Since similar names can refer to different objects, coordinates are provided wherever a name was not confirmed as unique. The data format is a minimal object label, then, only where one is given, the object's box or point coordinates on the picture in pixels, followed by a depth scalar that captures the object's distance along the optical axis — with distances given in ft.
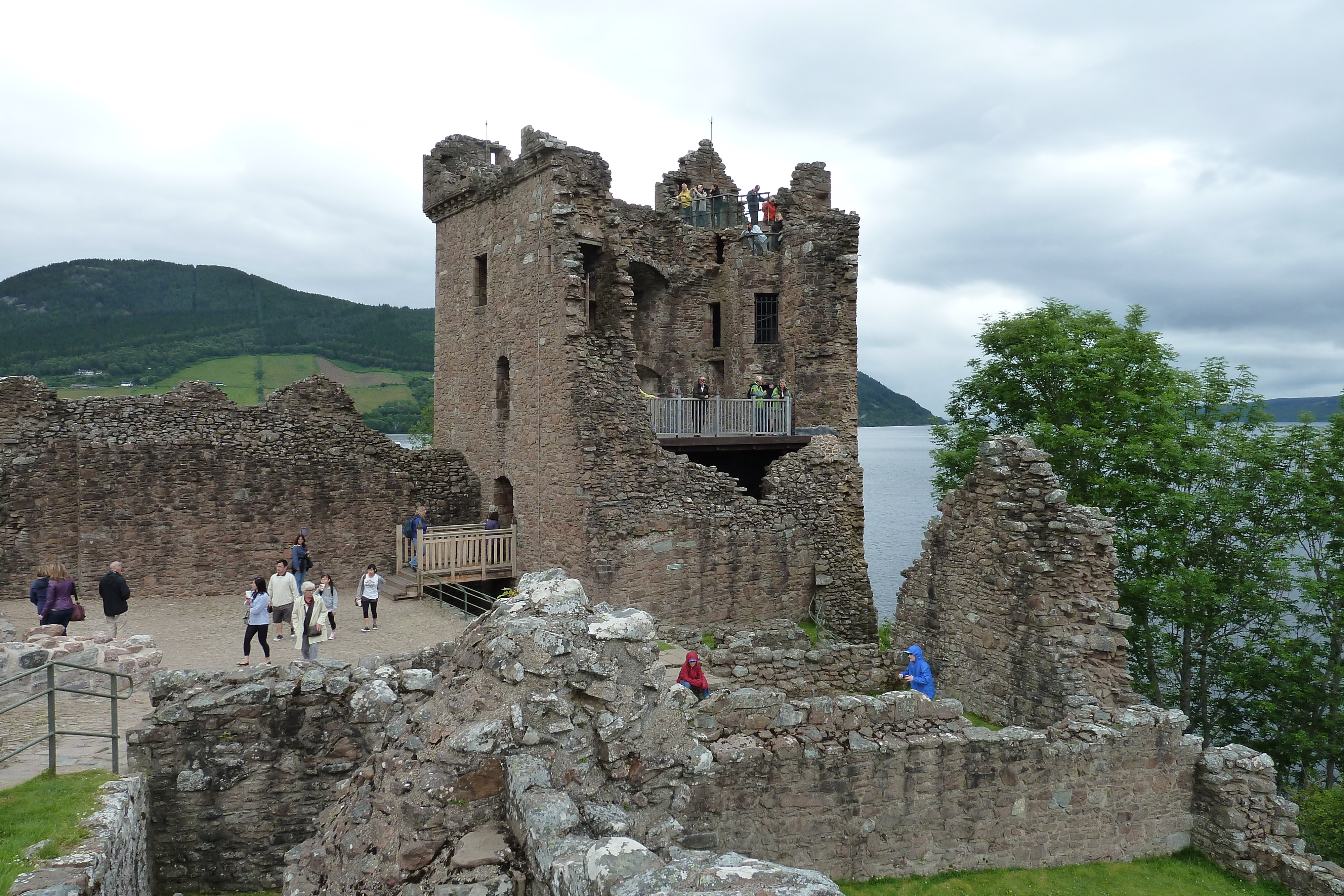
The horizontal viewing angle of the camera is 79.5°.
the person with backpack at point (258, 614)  40.88
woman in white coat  41.11
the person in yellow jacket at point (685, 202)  76.89
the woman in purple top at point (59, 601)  42.60
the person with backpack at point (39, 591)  46.03
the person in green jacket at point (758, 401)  68.33
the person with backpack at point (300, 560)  57.26
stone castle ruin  16.60
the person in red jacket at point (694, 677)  36.17
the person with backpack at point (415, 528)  61.87
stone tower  56.18
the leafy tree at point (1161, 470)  68.39
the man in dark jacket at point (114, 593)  43.96
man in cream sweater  44.37
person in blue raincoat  35.60
